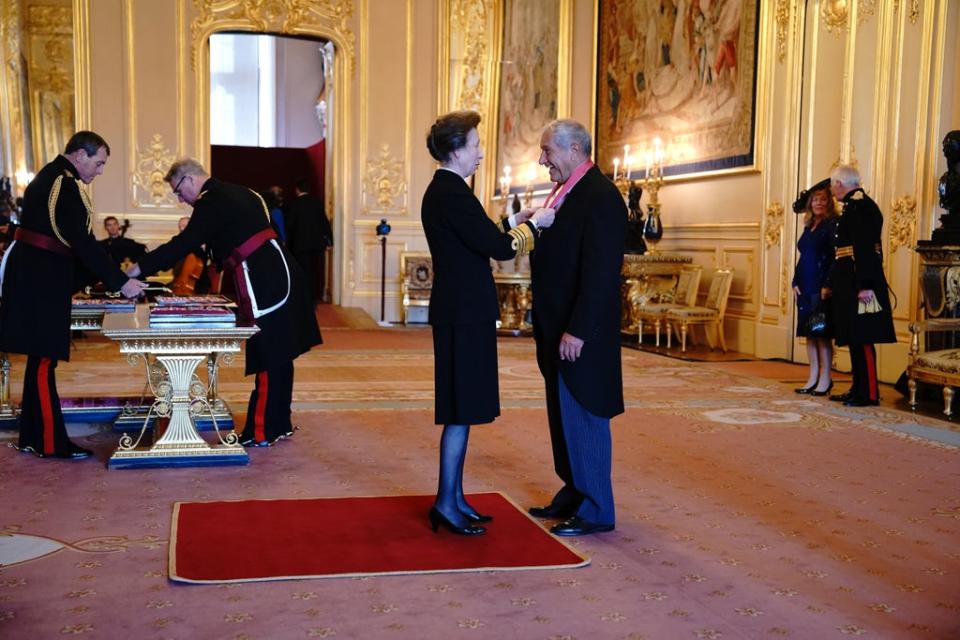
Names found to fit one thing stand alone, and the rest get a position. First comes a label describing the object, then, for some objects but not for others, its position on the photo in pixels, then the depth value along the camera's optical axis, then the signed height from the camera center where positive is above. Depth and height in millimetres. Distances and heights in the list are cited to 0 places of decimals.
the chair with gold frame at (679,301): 10250 -576
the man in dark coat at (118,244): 9094 -102
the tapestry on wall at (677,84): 10023 +1672
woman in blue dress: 7168 -173
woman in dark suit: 3559 -145
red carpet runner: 3340 -1045
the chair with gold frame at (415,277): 13844 -502
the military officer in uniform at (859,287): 6730 -261
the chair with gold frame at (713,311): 9977 -640
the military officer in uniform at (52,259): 4797 -120
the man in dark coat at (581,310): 3635 -241
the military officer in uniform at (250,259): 5000 -114
